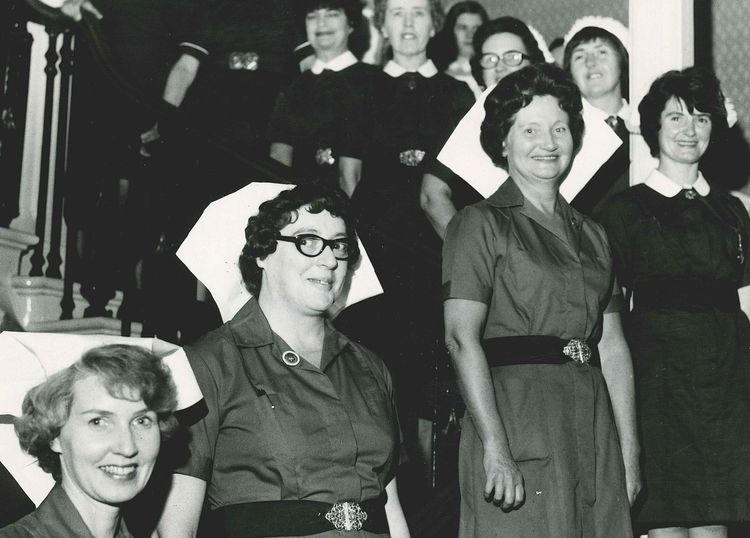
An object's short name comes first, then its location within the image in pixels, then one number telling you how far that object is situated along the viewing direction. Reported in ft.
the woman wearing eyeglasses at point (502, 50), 15.03
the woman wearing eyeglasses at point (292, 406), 8.31
